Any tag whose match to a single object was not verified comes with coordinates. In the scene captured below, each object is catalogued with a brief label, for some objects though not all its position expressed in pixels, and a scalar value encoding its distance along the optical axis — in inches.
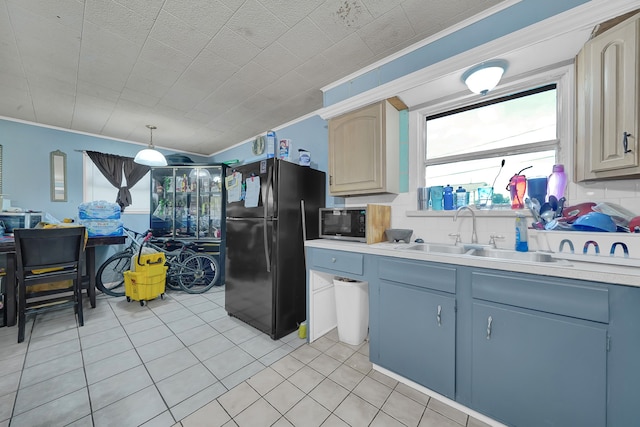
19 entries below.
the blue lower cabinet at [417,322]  54.1
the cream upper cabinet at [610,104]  44.8
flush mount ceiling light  60.9
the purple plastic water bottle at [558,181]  58.4
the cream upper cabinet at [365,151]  78.6
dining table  89.8
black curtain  154.3
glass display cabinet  161.6
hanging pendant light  130.8
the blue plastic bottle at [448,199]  75.7
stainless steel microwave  78.1
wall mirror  139.5
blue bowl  49.3
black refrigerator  85.4
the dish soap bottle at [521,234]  58.2
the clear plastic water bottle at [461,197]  74.0
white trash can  80.3
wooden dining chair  84.6
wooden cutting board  76.1
